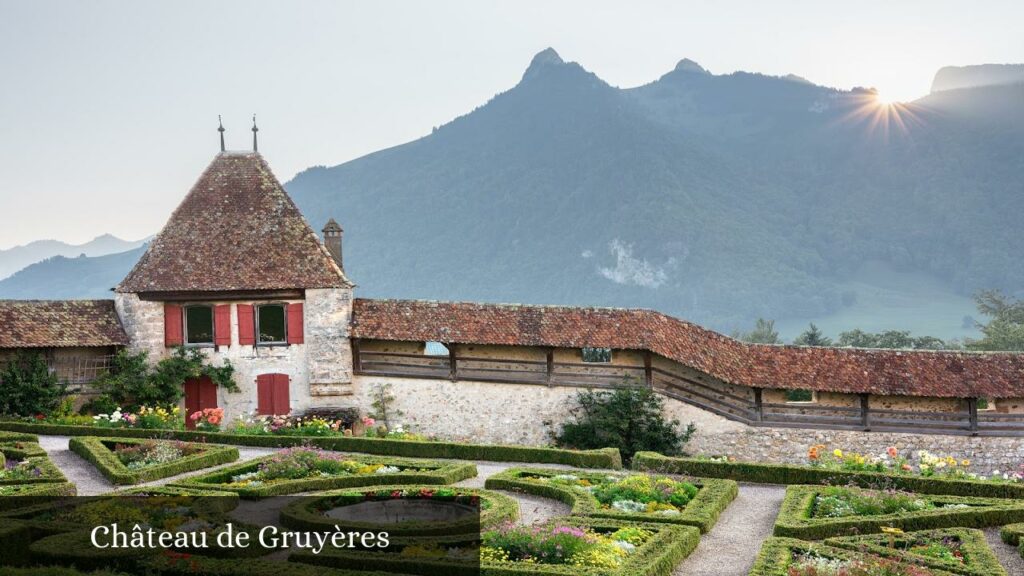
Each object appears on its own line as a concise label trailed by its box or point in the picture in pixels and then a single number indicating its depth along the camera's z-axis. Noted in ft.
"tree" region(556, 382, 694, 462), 100.83
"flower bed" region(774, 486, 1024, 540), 57.16
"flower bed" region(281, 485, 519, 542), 52.70
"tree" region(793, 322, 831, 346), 176.33
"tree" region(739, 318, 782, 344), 234.38
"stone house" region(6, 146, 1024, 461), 104.12
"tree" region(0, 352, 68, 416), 99.86
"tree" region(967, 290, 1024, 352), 184.85
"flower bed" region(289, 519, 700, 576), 47.67
